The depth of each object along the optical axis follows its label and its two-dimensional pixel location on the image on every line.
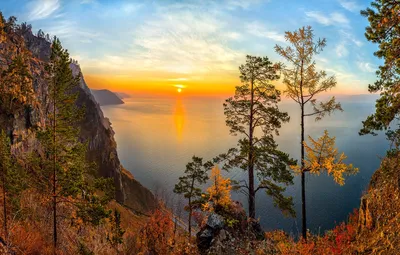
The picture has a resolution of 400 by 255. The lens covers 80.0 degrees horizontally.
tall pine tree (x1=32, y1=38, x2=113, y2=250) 13.04
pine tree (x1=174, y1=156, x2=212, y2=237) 29.23
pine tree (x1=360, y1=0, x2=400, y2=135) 7.01
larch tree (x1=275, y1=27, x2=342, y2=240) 13.84
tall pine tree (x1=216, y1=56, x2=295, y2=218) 16.89
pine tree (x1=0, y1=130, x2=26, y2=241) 12.93
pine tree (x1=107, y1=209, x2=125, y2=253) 12.08
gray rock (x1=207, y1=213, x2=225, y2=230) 14.38
